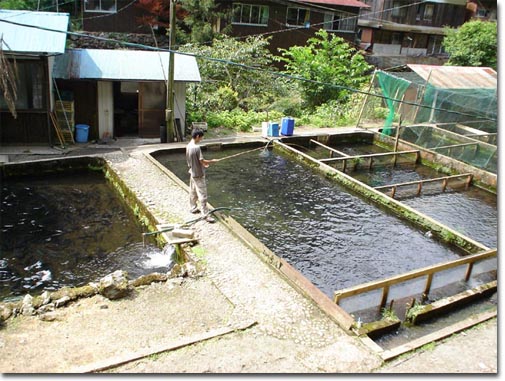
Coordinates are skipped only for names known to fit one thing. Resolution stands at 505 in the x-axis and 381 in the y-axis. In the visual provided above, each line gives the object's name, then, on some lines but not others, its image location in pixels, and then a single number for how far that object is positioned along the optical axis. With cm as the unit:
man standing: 988
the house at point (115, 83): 1504
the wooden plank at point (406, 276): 728
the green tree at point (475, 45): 3045
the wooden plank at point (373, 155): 1551
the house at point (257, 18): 2809
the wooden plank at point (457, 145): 1644
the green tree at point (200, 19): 2625
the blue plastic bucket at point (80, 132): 1530
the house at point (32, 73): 1305
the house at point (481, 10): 4047
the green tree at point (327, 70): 2331
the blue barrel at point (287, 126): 1833
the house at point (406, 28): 3741
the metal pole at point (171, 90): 1457
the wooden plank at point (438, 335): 620
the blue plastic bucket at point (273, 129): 1825
